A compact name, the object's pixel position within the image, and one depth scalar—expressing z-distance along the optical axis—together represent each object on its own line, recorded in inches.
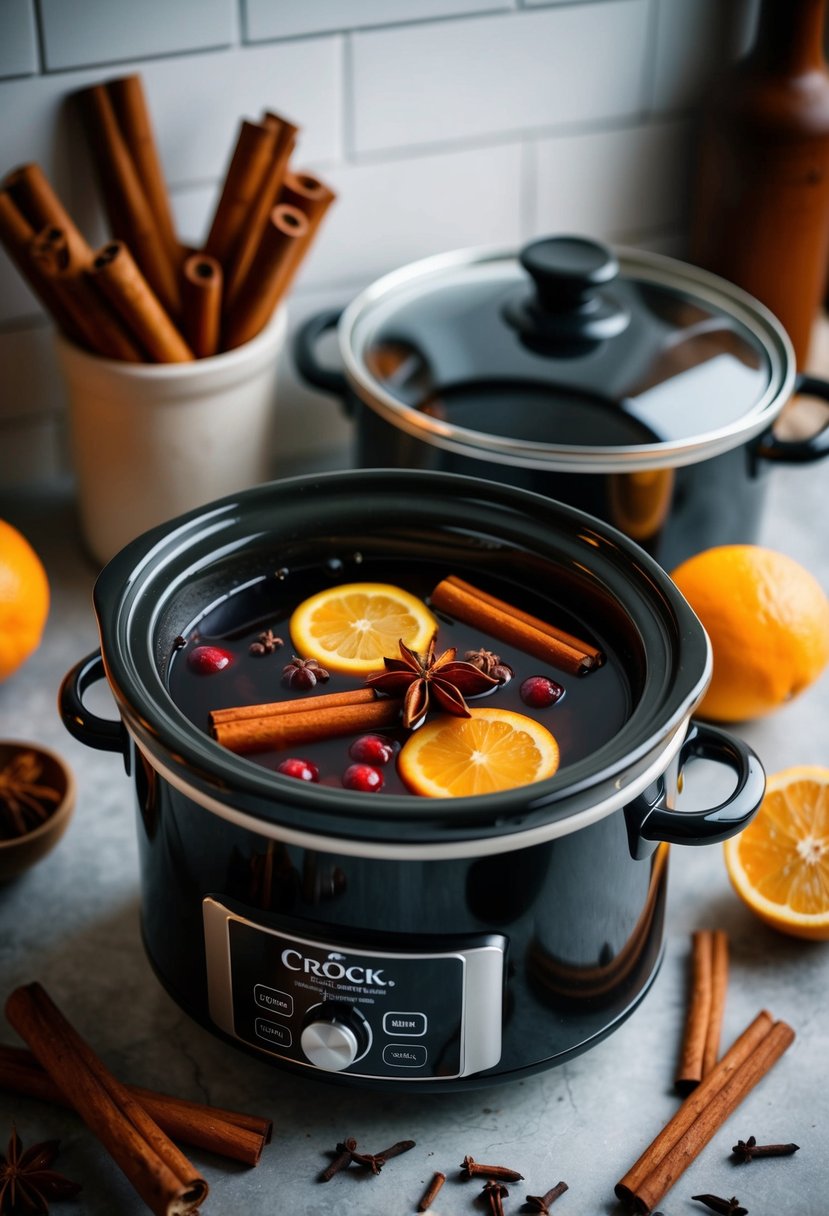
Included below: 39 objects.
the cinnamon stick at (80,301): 54.1
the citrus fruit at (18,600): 52.7
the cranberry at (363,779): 38.1
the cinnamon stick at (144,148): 56.7
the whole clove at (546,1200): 39.4
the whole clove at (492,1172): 40.4
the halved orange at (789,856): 46.8
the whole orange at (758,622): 52.2
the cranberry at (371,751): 39.2
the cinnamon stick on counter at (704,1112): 39.9
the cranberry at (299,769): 38.1
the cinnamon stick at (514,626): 42.6
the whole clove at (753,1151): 41.1
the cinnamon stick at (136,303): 53.4
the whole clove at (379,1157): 40.6
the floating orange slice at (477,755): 38.0
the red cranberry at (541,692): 41.3
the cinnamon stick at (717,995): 44.1
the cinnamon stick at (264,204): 57.9
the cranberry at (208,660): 42.3
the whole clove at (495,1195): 39.3
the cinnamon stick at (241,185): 57.5
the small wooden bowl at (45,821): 47.3
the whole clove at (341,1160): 40.4
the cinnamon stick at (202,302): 56.1
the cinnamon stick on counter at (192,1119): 40.6
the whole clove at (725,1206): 39.4
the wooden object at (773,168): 64.7
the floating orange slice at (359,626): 43.3
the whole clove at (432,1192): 39.7
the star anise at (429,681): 40.2
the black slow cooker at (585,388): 53.3
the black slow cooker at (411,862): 35.0
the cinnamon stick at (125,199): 56.9
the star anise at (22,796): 48.7
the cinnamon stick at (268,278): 56.3
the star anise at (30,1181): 38.9
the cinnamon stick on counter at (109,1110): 37.9
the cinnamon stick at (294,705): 39.8
